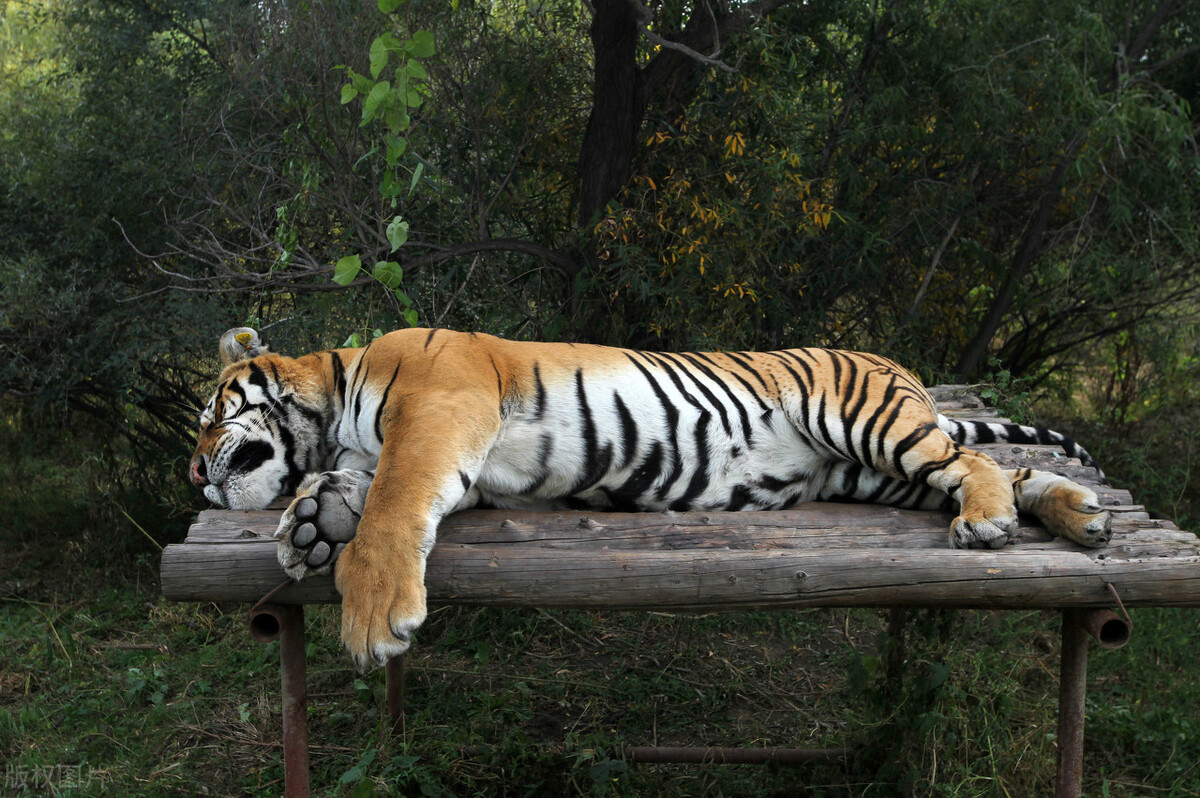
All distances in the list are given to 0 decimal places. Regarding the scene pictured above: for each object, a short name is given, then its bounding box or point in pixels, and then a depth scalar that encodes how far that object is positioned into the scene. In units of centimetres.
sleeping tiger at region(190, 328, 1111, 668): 259
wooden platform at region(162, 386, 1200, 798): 246
